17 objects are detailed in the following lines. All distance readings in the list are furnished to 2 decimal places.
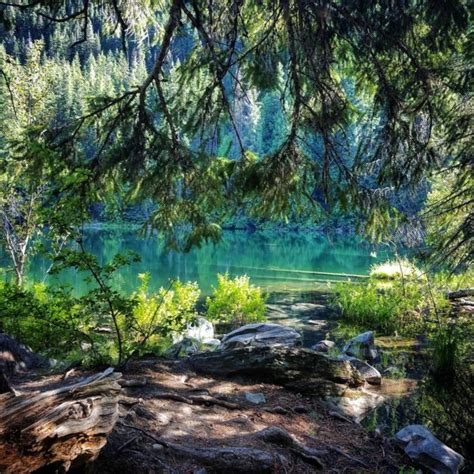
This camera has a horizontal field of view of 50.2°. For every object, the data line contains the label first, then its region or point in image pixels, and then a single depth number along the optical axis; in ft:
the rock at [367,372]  24.14
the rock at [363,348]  29.71
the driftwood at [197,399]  15.52
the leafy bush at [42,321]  17.75
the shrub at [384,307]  38.91
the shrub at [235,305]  41.68
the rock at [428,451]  14.42
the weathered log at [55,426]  8.25
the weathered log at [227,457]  11.68
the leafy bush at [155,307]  24.97
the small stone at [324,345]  32.71
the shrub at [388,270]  66.95
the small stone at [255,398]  18.02
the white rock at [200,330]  34.83
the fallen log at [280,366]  20.49
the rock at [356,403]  19.60
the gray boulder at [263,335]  30.40
